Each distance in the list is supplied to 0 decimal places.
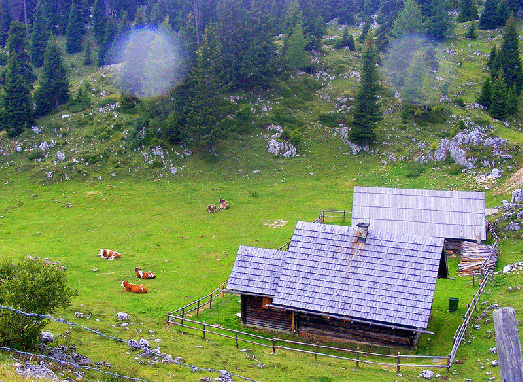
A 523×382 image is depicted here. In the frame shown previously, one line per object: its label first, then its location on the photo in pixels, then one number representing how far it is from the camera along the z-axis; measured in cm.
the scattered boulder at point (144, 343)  2514
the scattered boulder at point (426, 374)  2403
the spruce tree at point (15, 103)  6969
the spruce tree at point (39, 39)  10269
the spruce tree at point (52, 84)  7369
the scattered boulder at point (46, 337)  2312
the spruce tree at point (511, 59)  8119
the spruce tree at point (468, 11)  10331
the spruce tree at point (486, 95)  7462
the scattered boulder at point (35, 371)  1784
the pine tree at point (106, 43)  9912
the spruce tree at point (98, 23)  10884
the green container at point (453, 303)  3192
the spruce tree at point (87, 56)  10266
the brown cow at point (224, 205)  5634
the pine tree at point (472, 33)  9581
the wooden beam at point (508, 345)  1084
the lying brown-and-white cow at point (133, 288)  3556
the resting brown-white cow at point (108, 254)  4266
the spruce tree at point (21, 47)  8806
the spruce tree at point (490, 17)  9912
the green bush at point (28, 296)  2111
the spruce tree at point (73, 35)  11062
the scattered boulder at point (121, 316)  2957
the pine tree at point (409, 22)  8277
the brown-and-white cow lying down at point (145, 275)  3875
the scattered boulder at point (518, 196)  4688
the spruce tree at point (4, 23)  11017
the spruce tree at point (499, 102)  7306
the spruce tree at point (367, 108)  6831
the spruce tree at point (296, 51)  8188
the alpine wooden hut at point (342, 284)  2797
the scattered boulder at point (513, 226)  4335
